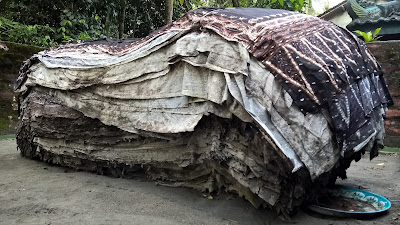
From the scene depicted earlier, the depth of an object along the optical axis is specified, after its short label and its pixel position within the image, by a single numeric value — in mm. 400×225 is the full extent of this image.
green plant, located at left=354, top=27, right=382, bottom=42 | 5277
